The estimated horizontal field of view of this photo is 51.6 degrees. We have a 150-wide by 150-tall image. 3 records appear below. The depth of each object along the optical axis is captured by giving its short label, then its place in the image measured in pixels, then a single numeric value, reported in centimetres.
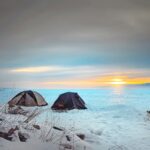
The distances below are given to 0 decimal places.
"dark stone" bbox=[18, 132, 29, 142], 301
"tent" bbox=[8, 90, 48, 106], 1094
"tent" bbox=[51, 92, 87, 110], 1017
